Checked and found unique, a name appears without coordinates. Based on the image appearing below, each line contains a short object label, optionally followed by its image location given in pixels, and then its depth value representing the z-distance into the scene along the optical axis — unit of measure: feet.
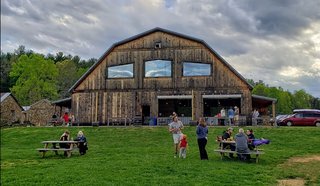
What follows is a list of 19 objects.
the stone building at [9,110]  100.39
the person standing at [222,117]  65.61
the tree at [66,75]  186.03
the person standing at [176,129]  33.36
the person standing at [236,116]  64.97
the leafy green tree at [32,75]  124.82
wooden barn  69.60
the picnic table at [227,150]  30.56
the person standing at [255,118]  65.57
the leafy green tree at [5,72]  165.25
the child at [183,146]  31.89
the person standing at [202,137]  31.57
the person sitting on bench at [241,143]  30.71
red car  67.02
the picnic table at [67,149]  34.84
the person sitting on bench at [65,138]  37.85
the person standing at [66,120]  72.17
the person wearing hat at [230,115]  63.68
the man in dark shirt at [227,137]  33.42
